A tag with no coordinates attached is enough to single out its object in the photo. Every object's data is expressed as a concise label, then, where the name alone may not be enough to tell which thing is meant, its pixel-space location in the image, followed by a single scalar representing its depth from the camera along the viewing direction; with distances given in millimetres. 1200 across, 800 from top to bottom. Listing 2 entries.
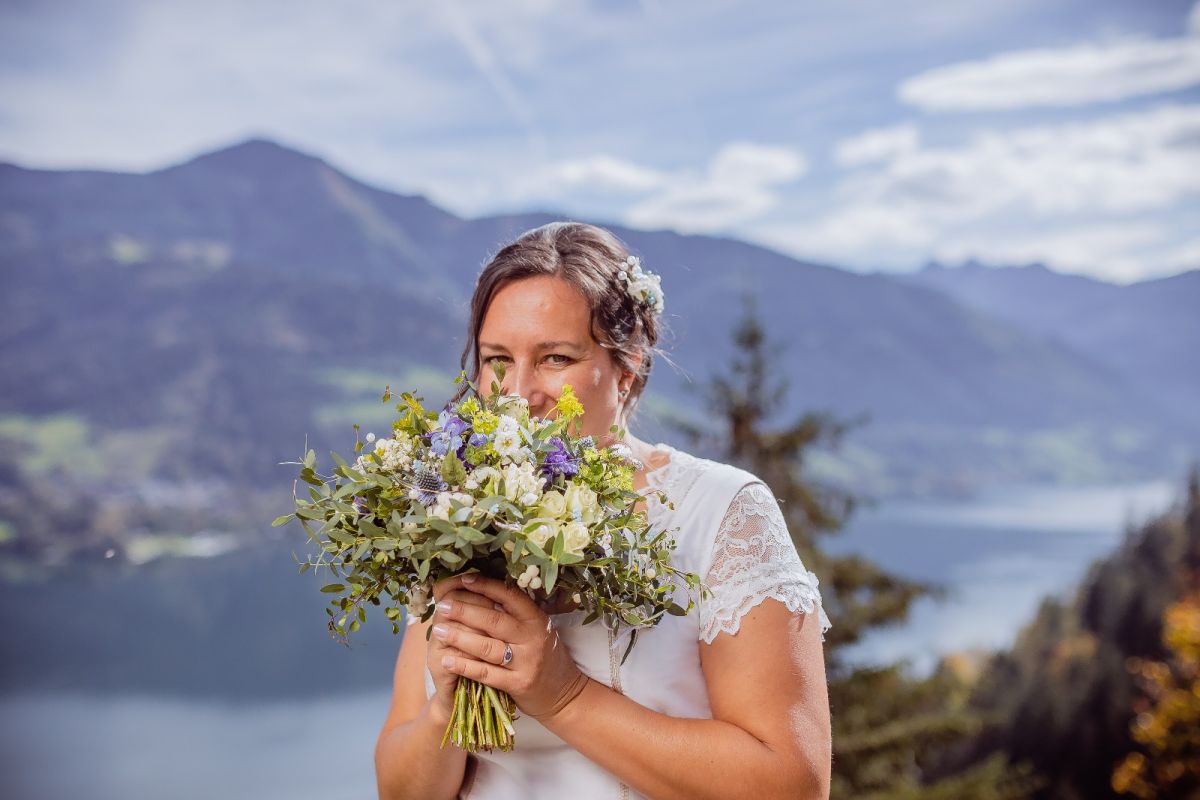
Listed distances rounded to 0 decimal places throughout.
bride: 1523
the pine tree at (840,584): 8648
